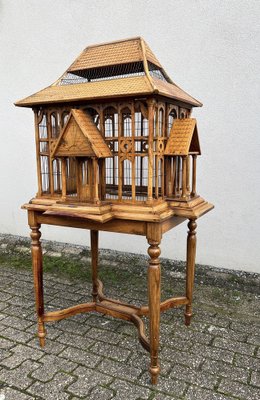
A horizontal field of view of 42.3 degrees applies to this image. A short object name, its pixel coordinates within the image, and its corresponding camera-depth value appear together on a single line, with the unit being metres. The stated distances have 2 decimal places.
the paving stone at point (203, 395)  2.21
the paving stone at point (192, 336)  2.86
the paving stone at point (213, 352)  2.61
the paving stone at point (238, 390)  2.23
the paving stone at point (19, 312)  3.26
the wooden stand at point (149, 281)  2.25
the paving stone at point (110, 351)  2.63
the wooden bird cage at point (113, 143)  2.19
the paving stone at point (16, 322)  3.08
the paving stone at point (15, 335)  2.88
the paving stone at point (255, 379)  2.35
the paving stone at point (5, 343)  2.77
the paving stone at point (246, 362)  2.52
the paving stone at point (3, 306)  3.42
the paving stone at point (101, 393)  2.22
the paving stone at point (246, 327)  2.98
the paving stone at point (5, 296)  3.63
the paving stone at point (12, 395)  2.21
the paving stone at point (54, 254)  4.85
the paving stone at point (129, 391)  2.22
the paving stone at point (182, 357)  2.55
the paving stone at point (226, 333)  2.88
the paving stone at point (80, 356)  2.56
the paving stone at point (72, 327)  3.00
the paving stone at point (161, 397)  2.21
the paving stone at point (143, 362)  2.49
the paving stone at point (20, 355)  2.55
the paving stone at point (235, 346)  2.70
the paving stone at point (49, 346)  2.71
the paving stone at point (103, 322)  3.06
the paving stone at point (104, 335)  2.85
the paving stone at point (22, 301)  3.48
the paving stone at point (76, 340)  2.79
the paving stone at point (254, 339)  2.80
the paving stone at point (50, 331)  2.92
